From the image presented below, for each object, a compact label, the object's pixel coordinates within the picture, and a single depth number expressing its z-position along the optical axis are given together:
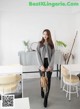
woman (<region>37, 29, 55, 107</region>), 2.06
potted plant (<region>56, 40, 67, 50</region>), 3.12
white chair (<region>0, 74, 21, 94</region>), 1.87
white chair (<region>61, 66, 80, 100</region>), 2.22
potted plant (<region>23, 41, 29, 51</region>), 3.11
